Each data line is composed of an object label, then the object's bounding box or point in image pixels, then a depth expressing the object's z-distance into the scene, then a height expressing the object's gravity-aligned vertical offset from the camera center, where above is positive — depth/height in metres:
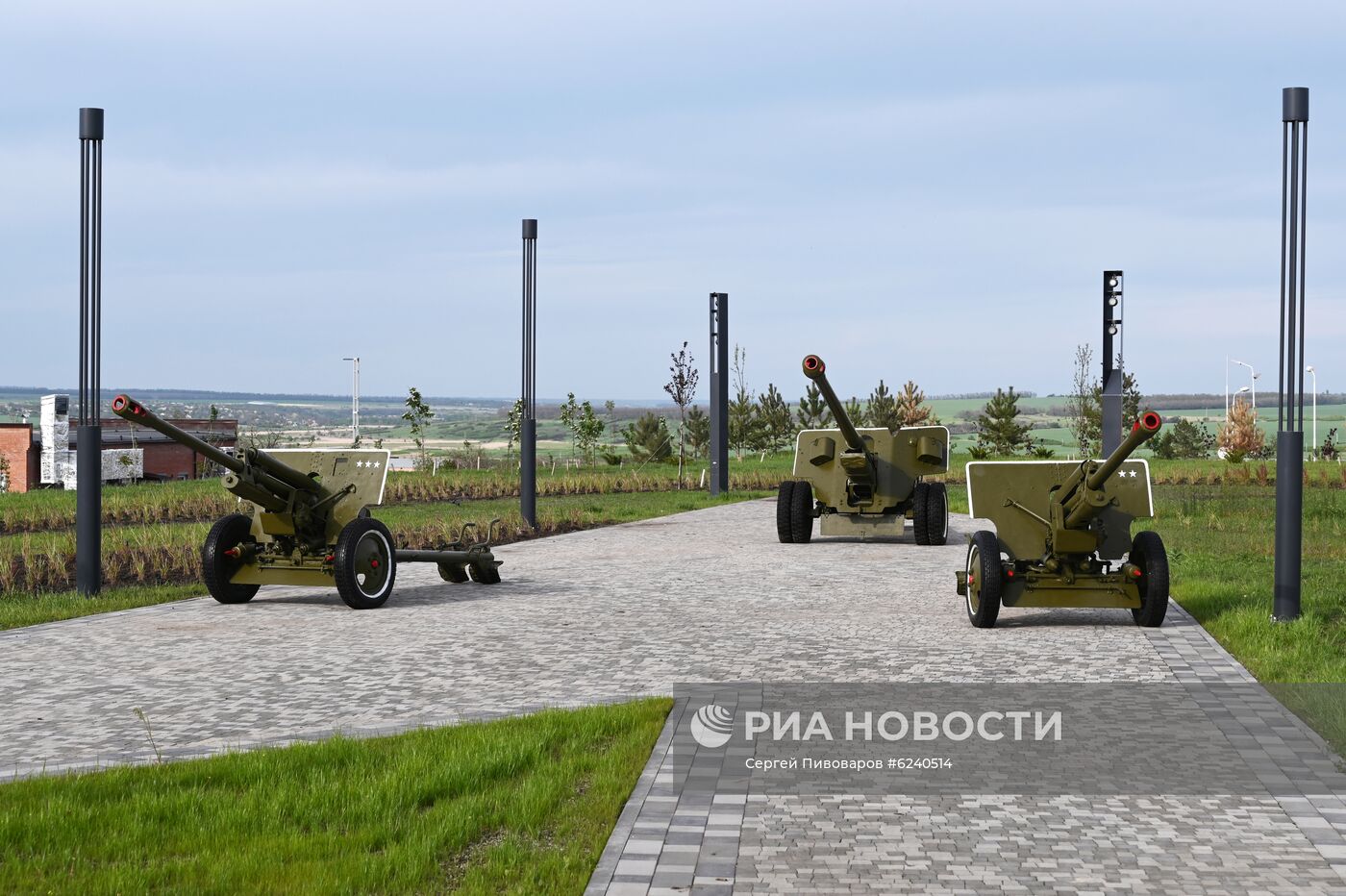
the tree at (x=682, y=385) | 39.47 +1.06
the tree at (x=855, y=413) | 46.09 +0.34
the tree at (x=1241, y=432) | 51.22 -0.26
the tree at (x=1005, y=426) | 52.16 -0.08
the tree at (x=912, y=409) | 55.21 +0.60
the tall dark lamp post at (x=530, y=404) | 21.14 +0.28
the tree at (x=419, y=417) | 41.22 +0.13
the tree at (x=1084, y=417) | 41.78 +0.20
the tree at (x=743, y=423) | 45.62 -0.01
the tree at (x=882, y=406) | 55.09 +0.70
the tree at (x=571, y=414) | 44.00 +0.24
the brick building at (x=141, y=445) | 41.53 -0.80
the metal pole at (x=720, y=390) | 30.70 +0.71
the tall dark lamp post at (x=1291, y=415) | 10.94 +0.07
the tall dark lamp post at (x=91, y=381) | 13.09 +0.37
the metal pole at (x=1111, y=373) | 22.42 +0.82
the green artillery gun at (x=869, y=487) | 18.97 -0.87
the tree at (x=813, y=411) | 51.16 +0.42
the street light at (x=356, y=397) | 52.72 +0.97
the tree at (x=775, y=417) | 52.81 +0.21
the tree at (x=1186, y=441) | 59.73 -0.72
